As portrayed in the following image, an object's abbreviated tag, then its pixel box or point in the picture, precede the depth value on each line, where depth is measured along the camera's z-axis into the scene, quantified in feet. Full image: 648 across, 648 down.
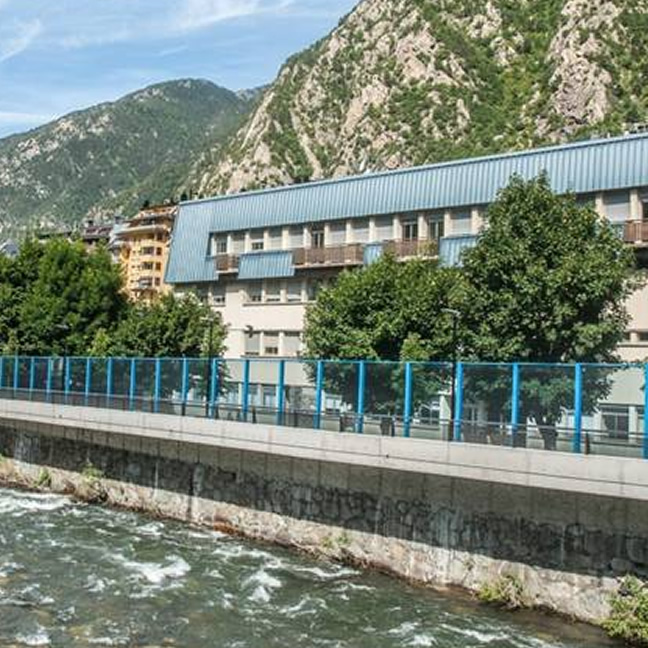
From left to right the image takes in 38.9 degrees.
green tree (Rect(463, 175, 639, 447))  89.76
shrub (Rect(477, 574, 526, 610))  63.10
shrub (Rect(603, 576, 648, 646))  55.62
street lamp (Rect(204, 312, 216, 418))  95.25
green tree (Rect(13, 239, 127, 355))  177.58
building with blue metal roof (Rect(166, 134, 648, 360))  128.67
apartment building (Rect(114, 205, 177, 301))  440.04
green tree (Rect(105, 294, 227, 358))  163.12
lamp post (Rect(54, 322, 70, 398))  172.67
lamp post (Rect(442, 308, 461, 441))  70.23
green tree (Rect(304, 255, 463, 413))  111.55
